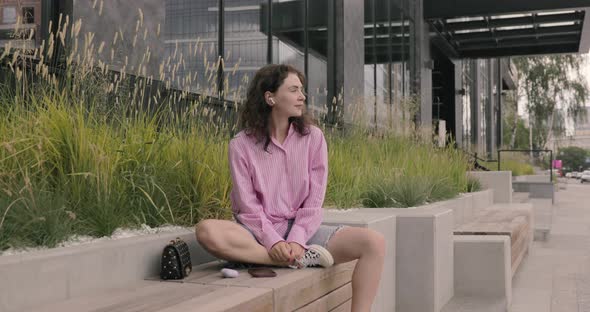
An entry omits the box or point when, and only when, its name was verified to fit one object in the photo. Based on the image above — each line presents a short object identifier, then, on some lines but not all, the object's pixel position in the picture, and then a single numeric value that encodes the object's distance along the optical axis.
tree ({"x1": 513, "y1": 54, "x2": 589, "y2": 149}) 38.81
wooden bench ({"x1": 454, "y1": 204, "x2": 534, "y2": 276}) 5.56
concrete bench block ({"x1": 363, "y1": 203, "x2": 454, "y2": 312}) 4.17
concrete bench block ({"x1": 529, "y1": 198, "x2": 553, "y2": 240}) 9.27
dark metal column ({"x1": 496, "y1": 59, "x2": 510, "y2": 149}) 33.38
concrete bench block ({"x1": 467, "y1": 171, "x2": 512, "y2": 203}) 10.57
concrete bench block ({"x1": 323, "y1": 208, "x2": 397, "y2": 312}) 3.64
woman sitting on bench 2.86
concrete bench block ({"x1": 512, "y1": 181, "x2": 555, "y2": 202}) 16.58
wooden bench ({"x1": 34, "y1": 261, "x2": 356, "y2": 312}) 2.13
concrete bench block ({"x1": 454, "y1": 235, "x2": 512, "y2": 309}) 4.70
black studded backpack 2.65
